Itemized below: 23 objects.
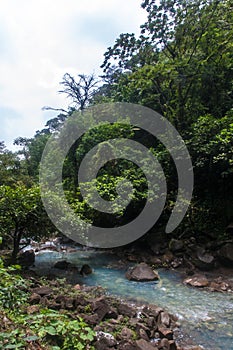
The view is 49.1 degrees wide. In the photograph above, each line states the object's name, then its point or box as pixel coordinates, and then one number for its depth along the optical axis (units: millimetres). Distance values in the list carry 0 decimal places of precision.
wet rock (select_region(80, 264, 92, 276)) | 8852
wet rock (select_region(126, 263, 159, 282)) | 8070
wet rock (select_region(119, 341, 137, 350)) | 3581
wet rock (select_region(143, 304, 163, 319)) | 4992
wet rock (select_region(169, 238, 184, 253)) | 10320
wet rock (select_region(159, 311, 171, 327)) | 4757
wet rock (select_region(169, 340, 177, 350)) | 4062
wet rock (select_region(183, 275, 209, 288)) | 7512
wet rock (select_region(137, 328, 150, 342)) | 4155
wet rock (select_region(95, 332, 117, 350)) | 3529
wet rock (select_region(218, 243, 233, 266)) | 8644
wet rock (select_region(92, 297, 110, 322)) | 4515
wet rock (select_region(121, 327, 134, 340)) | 3980
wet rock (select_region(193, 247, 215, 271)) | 8852
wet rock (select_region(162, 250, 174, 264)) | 9973
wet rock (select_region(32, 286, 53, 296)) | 5329
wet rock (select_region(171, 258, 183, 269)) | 9590
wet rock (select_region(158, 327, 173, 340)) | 4289
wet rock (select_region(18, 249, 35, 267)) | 9414
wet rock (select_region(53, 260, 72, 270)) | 9322
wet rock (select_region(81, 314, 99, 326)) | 4212
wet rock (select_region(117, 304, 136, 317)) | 4899
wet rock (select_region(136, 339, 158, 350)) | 3621
